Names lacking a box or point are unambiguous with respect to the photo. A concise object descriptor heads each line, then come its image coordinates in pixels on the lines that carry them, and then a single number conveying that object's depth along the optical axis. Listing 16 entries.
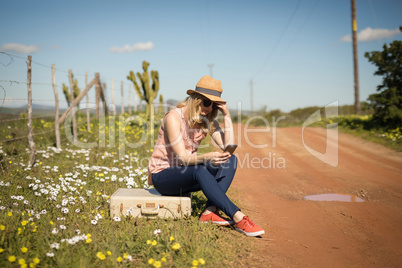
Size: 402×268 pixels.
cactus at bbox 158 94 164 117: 17.02
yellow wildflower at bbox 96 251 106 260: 2.44
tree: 9.65
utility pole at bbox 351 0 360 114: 15.48
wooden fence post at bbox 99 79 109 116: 12.71
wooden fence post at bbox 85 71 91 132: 10.23
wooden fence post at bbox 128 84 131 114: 19.05
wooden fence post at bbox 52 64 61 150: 7.48
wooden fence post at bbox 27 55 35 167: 5.85
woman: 3.22
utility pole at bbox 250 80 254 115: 48.01
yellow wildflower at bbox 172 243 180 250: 2.59
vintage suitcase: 3.39
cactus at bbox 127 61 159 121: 13.56
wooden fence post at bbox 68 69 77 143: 8.53
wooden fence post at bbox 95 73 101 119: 11.62
